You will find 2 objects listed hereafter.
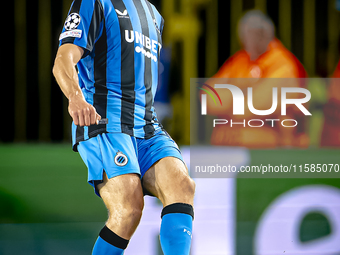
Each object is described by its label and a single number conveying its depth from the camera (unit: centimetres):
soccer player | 2631
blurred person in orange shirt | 2903
